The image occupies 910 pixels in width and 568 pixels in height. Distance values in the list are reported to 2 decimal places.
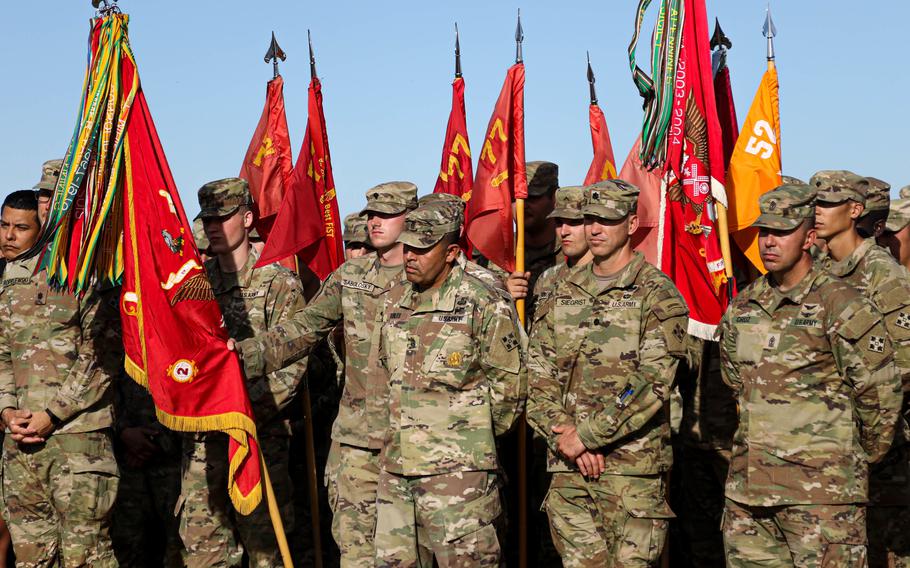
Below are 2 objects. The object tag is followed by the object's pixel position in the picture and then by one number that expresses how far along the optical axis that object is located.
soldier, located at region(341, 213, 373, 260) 9.68
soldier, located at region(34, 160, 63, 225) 8.61
